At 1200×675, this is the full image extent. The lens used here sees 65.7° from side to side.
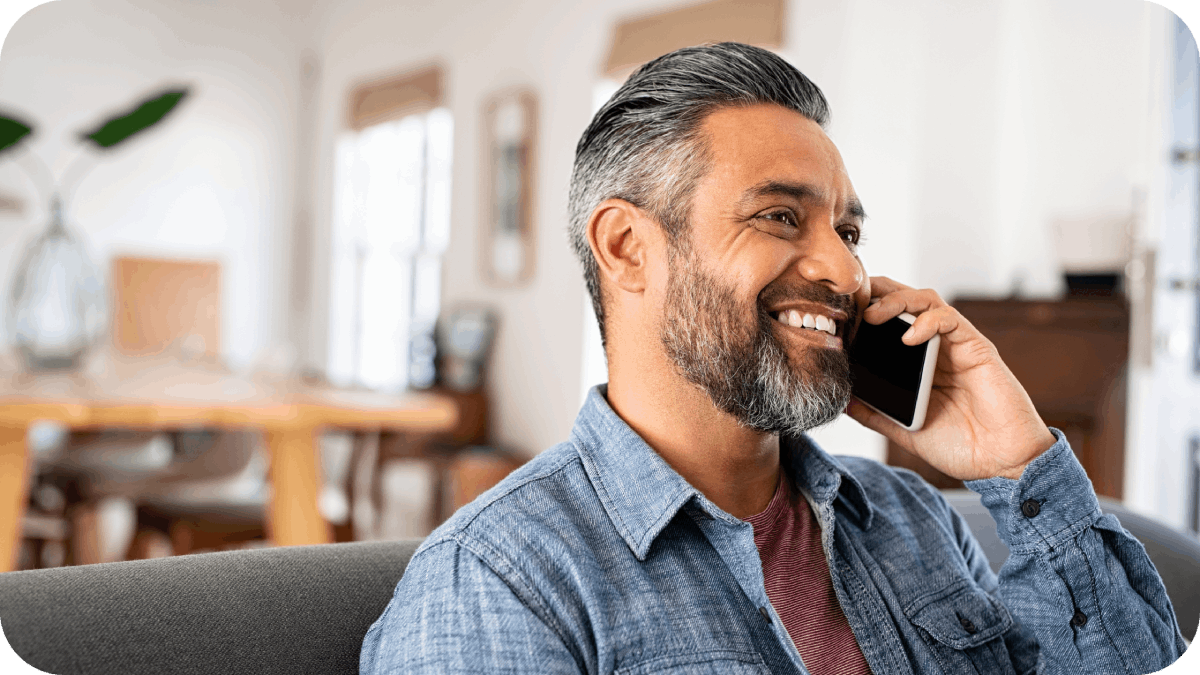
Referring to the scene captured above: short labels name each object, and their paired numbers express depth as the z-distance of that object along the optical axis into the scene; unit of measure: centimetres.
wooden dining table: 228
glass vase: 285
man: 92
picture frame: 538
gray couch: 77
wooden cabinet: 333
